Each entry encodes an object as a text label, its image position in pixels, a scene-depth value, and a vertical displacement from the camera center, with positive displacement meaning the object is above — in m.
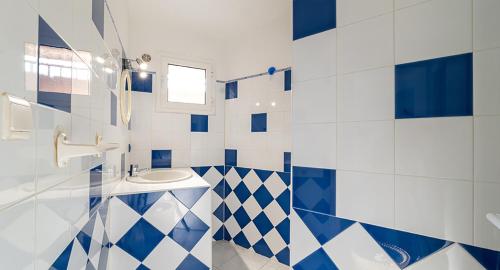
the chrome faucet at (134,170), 1.99 -0.30
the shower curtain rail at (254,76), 2.10 +0.62
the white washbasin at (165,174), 2.16 -0.36
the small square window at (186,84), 2.53 +0.57
